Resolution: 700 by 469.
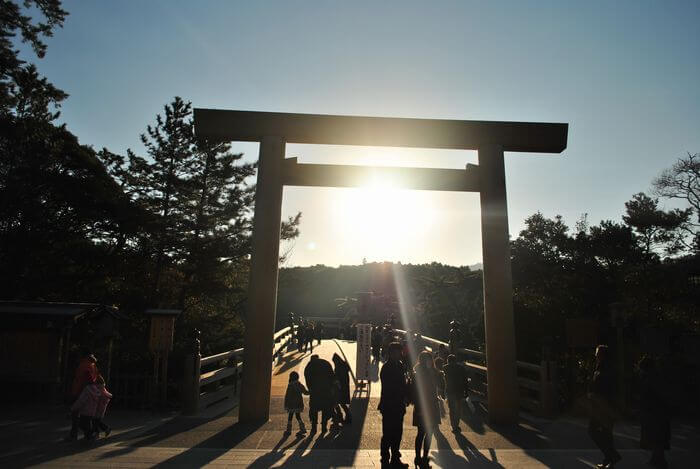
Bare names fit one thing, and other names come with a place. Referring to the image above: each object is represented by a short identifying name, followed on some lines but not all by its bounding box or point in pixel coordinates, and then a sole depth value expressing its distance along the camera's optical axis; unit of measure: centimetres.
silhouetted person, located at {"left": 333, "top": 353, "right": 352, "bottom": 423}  871
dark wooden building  977
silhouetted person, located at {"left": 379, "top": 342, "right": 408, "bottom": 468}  566
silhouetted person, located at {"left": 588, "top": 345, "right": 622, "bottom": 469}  568
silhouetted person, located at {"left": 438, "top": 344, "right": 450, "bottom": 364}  1108
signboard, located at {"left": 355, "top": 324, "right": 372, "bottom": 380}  1288
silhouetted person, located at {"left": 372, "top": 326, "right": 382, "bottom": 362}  1964
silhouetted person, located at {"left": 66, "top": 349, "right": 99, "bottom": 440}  706
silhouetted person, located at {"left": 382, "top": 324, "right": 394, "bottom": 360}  1909
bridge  606
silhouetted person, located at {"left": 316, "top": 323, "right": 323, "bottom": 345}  2952
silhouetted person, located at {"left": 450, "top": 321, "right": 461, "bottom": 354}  1326
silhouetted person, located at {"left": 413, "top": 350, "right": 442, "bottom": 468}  580
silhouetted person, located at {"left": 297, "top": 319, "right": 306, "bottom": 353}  2425
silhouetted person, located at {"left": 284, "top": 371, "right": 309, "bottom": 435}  817
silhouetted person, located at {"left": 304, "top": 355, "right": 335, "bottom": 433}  806
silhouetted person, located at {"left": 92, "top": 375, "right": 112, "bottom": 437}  710
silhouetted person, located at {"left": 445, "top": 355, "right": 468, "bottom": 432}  834
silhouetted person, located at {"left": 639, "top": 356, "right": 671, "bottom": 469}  589
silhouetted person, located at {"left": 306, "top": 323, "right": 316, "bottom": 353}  2442
